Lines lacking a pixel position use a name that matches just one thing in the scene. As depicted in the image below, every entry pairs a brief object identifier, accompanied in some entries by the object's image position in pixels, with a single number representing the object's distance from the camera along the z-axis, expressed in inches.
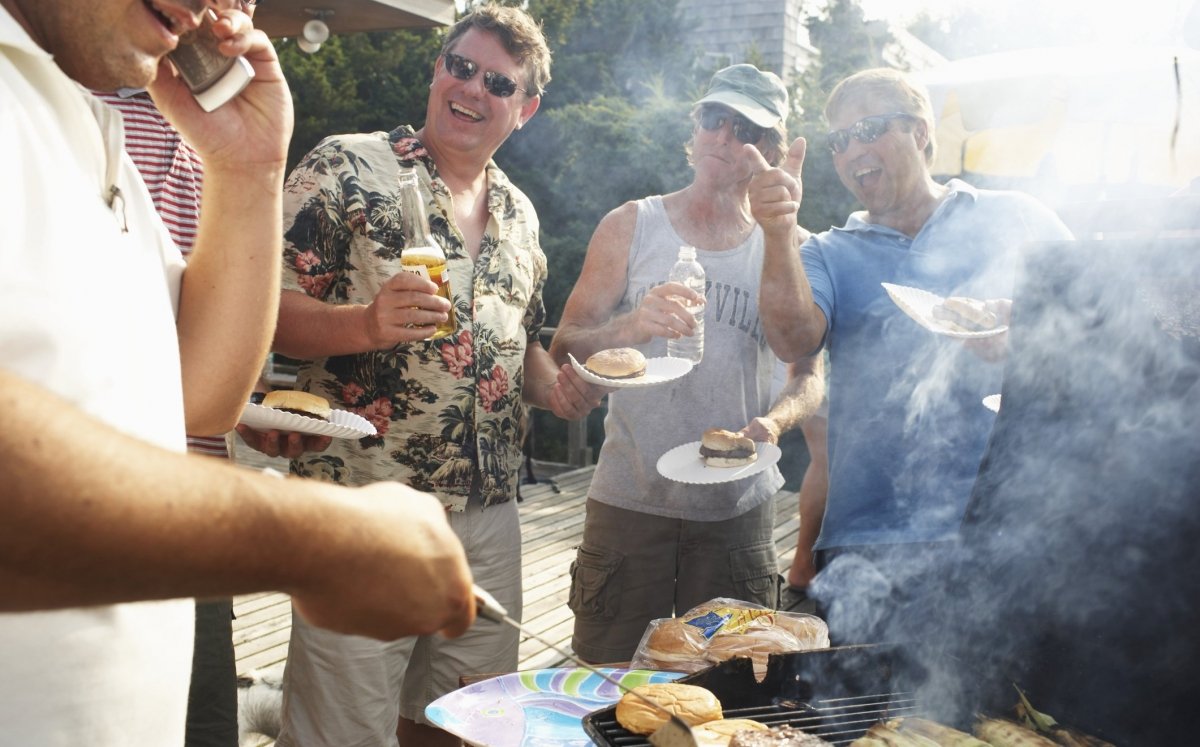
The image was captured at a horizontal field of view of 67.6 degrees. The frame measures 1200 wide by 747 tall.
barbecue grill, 72.4
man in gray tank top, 122.6
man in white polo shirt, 28.5
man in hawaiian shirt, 98.5
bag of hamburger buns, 82.7
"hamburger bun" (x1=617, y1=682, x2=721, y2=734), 64.3
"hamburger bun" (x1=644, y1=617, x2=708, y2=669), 83.4
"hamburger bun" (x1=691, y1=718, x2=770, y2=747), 64.0
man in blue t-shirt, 108.1
